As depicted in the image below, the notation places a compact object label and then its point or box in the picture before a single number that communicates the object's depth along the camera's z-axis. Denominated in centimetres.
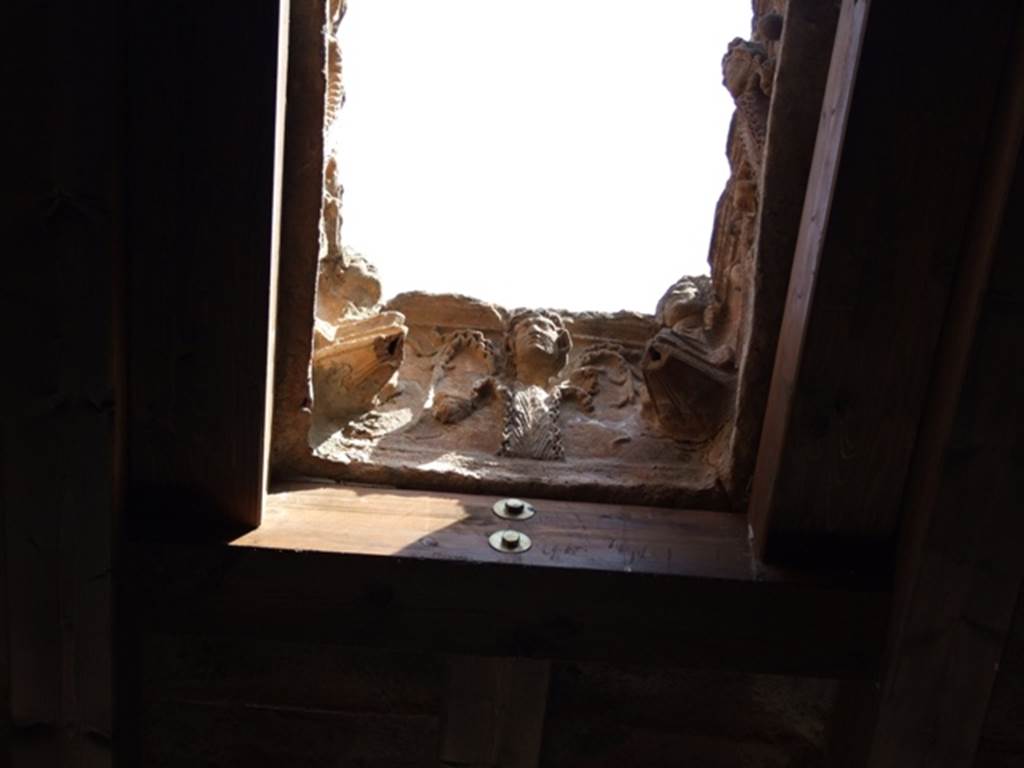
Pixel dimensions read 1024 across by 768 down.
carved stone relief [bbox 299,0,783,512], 181
